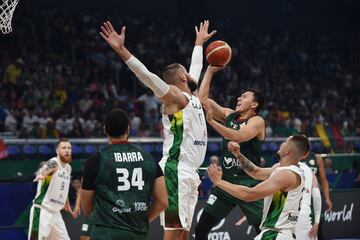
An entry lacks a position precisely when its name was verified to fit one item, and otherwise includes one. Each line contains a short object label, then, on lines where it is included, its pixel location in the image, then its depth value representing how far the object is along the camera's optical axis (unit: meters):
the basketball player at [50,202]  11.55
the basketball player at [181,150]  7.89
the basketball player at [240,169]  9.12
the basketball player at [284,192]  6.77
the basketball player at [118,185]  5.72
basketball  8.84
